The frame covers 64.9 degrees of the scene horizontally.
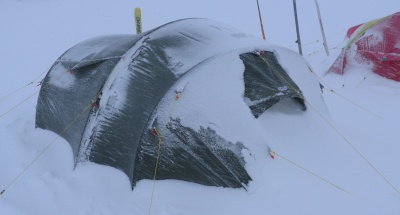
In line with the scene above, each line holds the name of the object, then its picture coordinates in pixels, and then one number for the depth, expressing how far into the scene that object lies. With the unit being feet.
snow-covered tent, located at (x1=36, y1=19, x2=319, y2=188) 12.94
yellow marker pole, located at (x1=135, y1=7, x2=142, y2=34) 22.79
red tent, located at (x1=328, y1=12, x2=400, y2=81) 23.70
